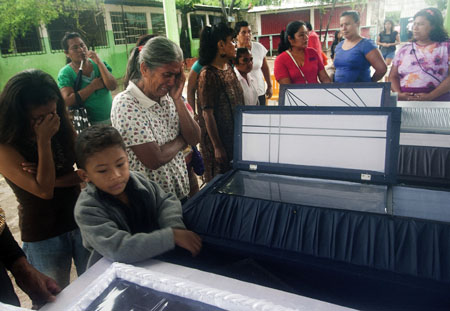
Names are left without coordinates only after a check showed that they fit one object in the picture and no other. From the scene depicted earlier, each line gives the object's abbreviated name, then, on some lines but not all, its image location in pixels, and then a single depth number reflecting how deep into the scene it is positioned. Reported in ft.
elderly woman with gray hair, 4.34
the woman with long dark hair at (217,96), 7.37
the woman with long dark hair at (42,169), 3.96
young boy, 2.79
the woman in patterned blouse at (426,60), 9.37
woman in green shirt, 9.02
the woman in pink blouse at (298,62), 9.80
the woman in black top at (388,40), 23.99
